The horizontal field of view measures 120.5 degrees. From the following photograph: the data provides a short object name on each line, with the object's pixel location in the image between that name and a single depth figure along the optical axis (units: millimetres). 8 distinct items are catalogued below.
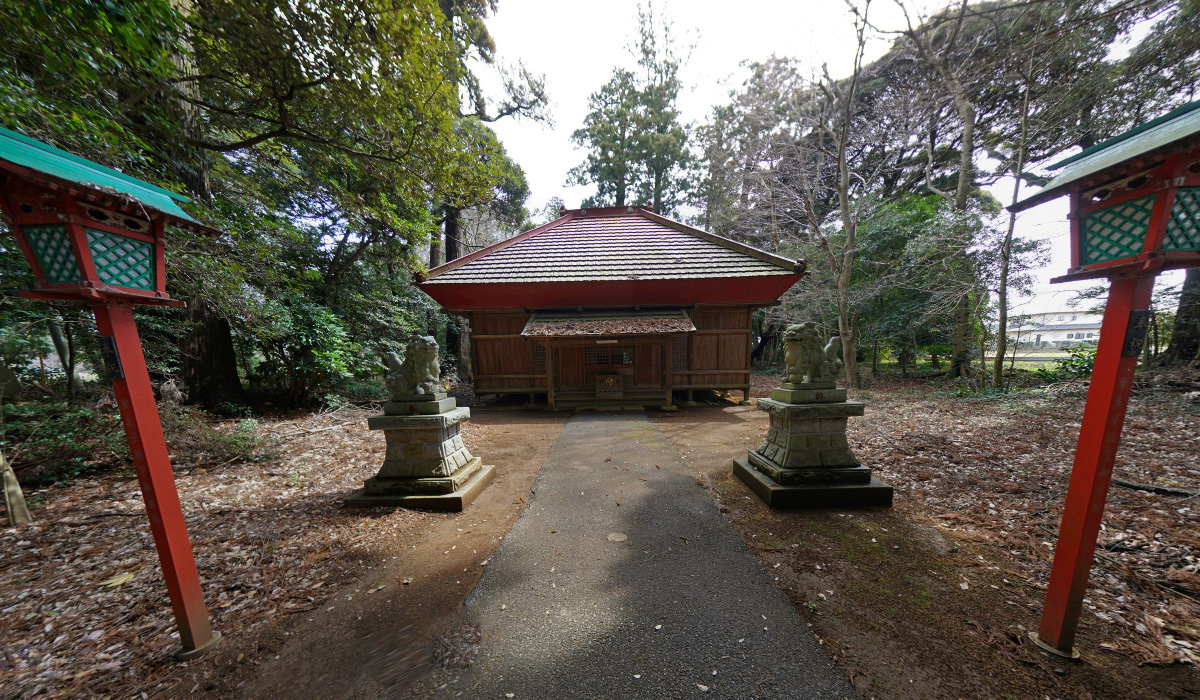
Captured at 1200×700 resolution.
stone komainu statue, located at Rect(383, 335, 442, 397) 3516
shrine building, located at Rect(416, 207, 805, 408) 7719
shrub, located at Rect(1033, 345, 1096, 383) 7786
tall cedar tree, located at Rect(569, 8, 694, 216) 16328
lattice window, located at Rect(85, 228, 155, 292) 1613
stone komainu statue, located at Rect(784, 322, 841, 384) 3344
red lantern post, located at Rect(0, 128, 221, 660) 1491
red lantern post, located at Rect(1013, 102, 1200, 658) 1450
